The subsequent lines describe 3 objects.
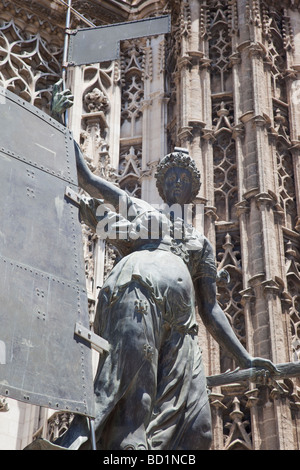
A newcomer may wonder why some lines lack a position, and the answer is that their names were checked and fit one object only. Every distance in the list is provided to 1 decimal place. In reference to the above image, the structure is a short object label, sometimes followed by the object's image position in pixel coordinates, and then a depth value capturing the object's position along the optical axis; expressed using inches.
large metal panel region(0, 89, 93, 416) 326.6
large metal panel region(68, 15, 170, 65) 497.0
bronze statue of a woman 345.7
